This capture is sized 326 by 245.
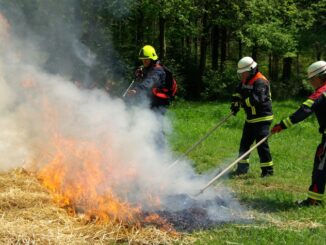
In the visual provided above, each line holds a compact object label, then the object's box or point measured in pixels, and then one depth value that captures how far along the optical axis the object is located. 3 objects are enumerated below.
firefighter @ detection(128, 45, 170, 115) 7.76
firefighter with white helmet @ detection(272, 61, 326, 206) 6.25
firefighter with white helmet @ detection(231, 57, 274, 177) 8.06
